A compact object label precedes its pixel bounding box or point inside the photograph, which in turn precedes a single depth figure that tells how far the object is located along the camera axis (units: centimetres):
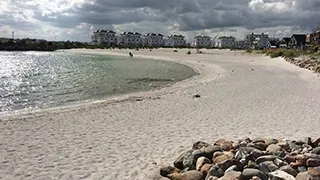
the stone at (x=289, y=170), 461
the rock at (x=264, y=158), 519
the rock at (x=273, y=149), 561
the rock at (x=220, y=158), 530
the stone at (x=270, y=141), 630
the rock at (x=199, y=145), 628
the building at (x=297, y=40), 8440
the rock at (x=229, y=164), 495
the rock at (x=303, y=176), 428
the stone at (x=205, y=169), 501
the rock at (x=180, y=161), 565
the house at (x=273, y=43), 11116
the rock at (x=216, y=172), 481
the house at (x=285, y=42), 9768
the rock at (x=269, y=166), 485
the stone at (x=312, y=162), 485
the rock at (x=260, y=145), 603
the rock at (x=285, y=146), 593
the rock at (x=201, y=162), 525
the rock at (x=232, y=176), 440
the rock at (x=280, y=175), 437
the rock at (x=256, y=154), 538
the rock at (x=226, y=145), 604
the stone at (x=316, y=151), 542
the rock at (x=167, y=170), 534
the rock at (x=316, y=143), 604
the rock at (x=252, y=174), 450
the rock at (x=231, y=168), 479
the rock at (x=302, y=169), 478
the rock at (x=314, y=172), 428
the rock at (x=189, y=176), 489
